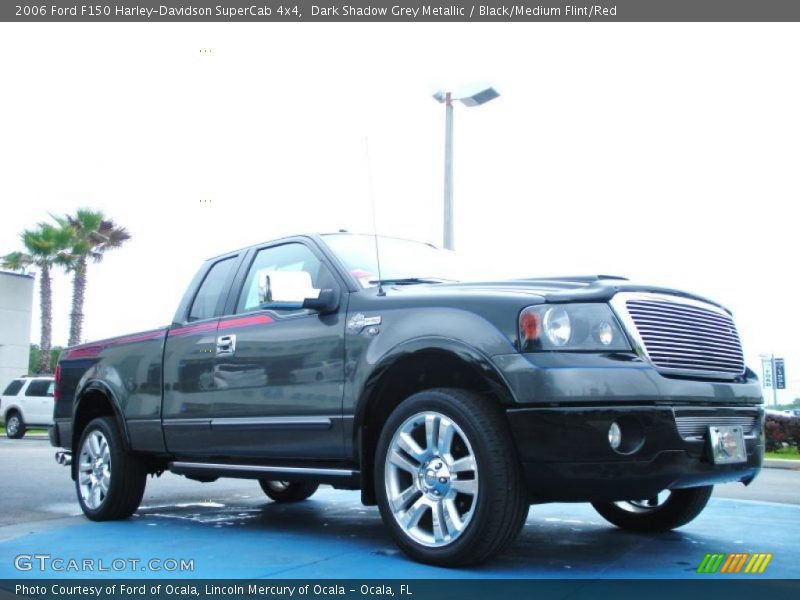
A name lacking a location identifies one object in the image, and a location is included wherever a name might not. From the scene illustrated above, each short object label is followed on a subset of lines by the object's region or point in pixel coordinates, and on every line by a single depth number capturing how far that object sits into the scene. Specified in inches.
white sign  1132.5
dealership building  1232.2
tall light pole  513.0
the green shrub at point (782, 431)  634.8
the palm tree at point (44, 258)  1290.6
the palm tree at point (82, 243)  1311.5
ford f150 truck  149.2
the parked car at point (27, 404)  912.3
